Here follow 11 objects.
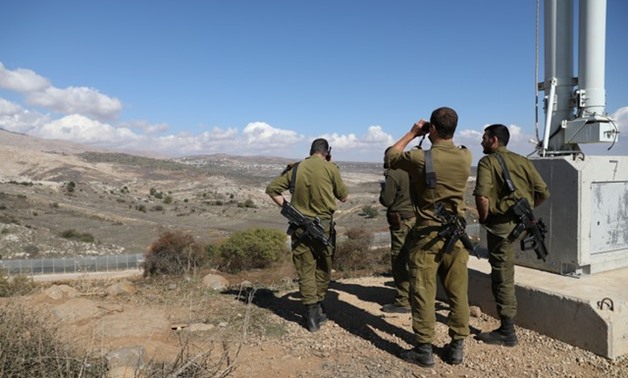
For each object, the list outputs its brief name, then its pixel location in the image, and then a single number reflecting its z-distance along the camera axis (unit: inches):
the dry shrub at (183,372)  104.1
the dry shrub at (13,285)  314.0
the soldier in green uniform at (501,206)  167.2
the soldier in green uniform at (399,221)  207.3
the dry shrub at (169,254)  637.9
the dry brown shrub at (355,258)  478.0
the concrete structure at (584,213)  204.1
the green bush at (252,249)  693.3
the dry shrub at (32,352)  100.6
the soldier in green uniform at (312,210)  187.9
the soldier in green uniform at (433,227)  145.9
